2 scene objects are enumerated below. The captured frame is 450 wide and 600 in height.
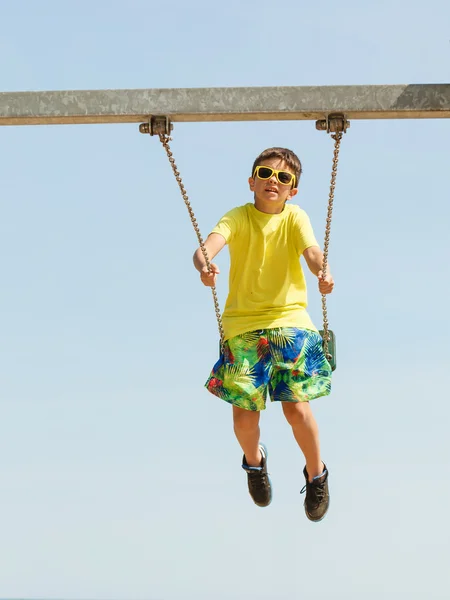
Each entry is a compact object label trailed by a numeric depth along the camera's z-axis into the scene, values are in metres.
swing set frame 7.12
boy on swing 7.70
